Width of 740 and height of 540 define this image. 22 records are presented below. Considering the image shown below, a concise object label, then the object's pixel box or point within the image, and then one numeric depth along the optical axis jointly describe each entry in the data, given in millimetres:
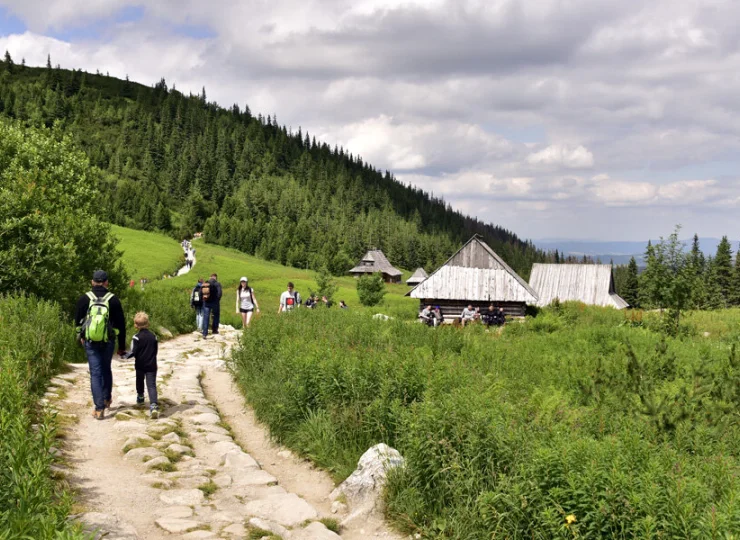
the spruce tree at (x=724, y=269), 90438
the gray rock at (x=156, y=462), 6684
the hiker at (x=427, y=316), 29781
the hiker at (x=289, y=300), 19203
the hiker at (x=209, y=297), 17422
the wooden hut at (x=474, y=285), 35969
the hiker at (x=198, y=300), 17594
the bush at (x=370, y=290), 55562
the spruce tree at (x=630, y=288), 94125
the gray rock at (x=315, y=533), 5203
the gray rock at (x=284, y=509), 5625
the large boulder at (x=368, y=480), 5844
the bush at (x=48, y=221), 14930
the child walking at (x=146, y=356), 8930
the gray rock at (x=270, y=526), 5215
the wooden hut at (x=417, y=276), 114062
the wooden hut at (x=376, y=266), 123375
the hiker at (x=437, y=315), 30541
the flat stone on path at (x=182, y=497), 5770
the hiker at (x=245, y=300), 17969
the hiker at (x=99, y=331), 8344
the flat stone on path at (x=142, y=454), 6908
